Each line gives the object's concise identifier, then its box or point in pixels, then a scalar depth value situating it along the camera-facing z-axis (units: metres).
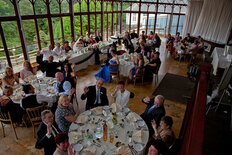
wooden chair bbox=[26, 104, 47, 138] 3.59
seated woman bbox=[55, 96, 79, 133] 3.05
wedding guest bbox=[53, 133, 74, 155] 2.20
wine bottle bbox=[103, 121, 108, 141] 2.69
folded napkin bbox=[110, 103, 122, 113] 3.38
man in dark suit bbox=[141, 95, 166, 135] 3.28
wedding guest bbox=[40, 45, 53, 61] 6.71
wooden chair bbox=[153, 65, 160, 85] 6.49
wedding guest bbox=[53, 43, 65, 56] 7.05
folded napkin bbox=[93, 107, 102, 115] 3.32
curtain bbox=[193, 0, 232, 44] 9.61
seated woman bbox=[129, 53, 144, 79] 6.07
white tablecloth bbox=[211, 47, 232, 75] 7.40
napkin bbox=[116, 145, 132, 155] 2.38
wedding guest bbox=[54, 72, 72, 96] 4.16
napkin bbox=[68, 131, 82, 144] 2.63
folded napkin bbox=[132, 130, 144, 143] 2.69
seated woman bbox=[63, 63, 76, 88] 4.56
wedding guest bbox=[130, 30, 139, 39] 11.92
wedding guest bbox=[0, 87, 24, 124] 3.50
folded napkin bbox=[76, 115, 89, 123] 3.05
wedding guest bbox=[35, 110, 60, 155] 2.57
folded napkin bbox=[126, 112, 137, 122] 3.16
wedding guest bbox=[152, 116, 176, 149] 2.71
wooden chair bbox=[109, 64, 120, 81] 6.21
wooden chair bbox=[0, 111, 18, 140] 3.64
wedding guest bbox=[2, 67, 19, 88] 4.60
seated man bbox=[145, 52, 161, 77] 6.40
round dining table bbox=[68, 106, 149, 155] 2.51
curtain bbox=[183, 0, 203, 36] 12.07
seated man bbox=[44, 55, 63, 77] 5.42
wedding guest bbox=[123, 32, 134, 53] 9.27
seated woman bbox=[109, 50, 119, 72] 6.21
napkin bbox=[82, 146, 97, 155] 2.38
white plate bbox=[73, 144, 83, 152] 2.49
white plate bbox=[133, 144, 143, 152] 2.54
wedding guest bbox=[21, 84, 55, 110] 3.56
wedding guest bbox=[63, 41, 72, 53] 7.57
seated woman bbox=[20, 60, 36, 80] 5.02
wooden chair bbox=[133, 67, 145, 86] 6.16
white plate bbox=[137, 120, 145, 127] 3.05
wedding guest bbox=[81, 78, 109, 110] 3.91
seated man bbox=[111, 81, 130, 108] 3.88
